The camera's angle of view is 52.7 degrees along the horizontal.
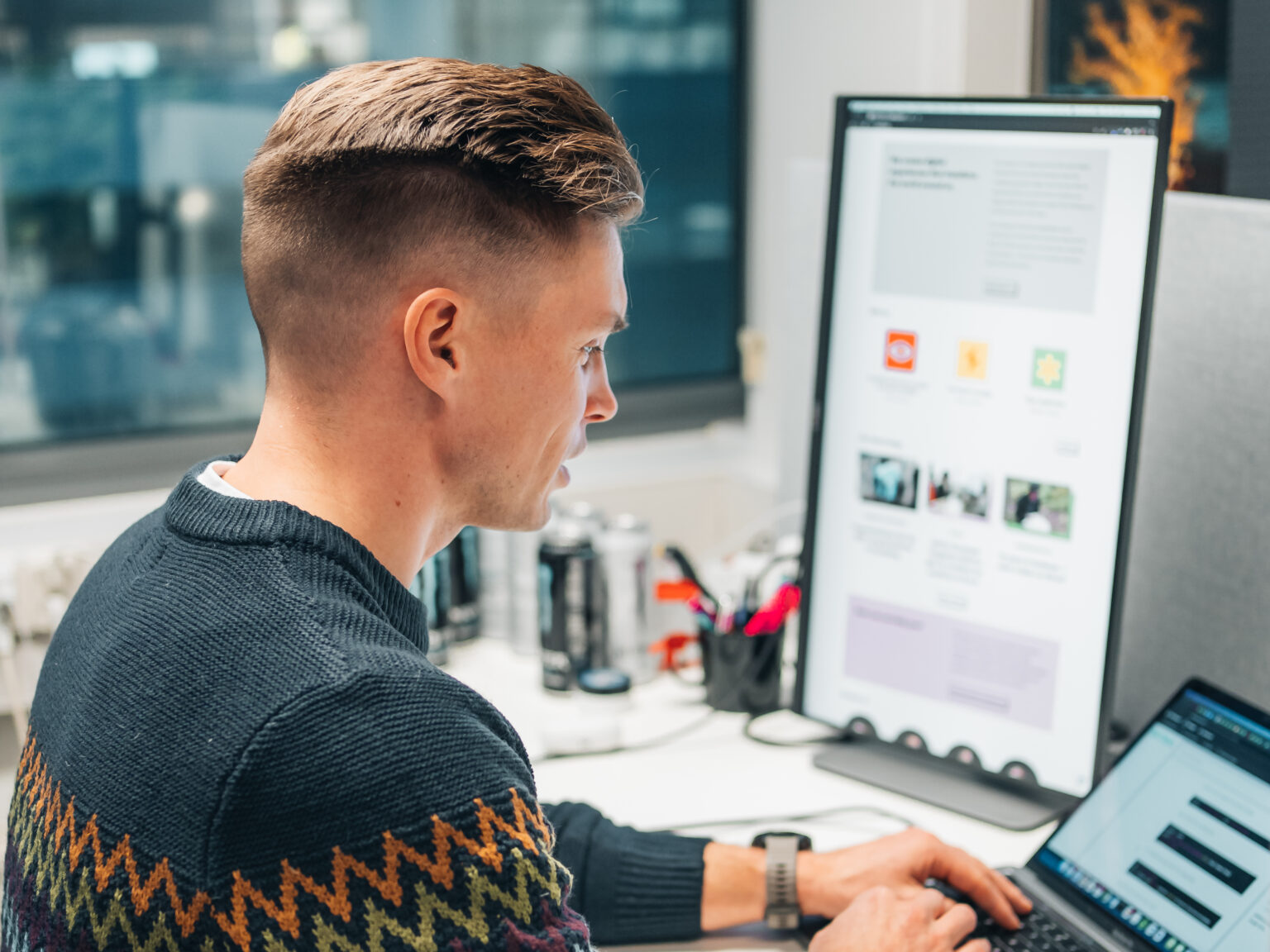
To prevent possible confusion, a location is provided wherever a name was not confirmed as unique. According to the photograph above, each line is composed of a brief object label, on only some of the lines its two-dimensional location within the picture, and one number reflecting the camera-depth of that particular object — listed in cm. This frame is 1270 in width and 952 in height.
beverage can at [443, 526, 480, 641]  179
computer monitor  122
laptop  97
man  69
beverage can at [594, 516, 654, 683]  165
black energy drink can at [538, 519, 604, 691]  164
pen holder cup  156
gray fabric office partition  122
